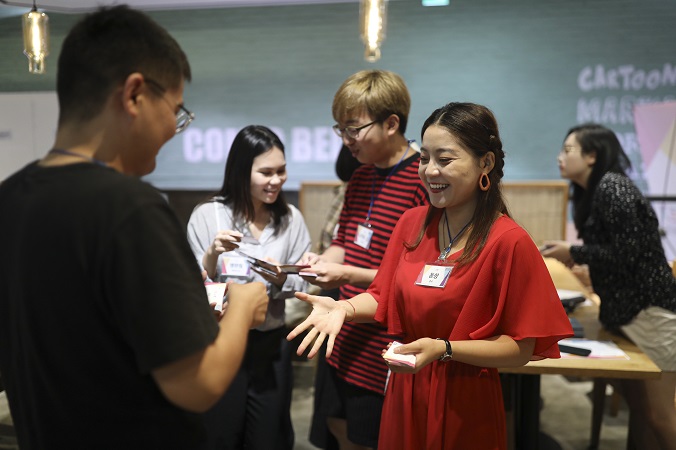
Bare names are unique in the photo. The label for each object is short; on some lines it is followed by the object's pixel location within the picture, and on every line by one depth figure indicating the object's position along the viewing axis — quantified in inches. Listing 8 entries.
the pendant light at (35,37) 108.0
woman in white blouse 94.1
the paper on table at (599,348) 94.9
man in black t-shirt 38.2
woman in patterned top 98.7
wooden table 89.6
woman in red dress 59.6
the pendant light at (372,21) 96.4
